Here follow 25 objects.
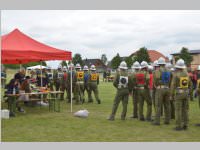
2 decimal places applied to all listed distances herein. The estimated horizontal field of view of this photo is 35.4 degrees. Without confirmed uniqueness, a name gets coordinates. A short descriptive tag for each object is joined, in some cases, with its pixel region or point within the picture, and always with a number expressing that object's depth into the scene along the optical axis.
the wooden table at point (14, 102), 11.98
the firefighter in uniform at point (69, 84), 16.31
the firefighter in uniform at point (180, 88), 9.08
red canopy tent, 11.25
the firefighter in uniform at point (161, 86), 9.93
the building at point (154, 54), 93.00
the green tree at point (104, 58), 111.68
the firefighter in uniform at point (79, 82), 16.16
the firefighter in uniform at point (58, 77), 18.39
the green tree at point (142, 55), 58.41
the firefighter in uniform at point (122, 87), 10.84
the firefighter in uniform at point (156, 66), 10.28
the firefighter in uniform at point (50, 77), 19.14
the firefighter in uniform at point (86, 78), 16.39
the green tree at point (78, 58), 75.06
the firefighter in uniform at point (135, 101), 11.06
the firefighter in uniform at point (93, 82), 16.31
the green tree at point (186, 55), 59.68
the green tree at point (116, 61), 68.97
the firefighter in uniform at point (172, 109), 11.55
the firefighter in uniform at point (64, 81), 17.59
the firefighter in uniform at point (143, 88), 10.77
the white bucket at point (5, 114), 11.26
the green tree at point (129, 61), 61.59
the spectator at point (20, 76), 14.11
